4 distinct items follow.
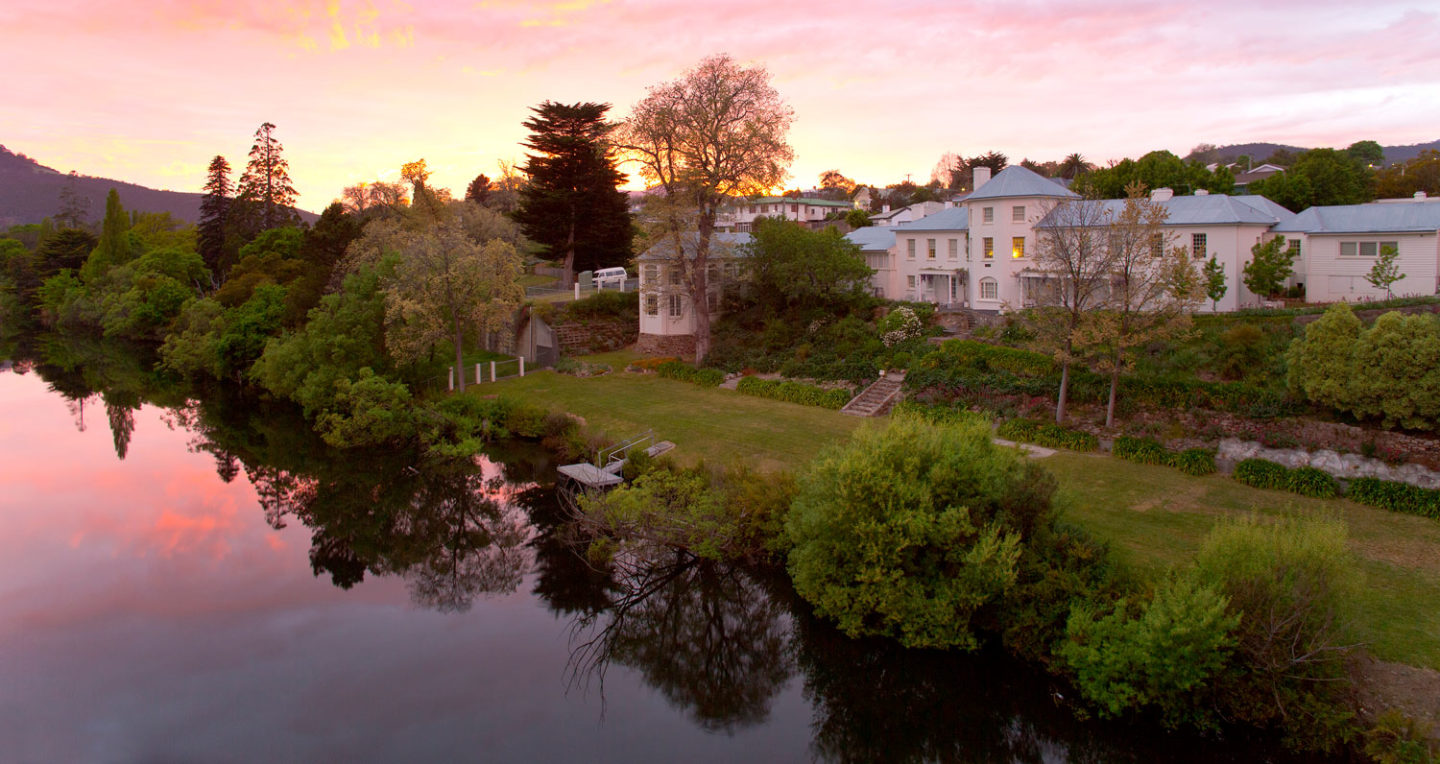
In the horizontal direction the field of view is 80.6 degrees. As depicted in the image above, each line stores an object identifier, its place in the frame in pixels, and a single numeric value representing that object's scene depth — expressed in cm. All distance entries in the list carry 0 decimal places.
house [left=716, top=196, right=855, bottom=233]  8044
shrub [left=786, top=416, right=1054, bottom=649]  1563
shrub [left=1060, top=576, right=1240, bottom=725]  1298
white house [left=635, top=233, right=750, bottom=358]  3906
